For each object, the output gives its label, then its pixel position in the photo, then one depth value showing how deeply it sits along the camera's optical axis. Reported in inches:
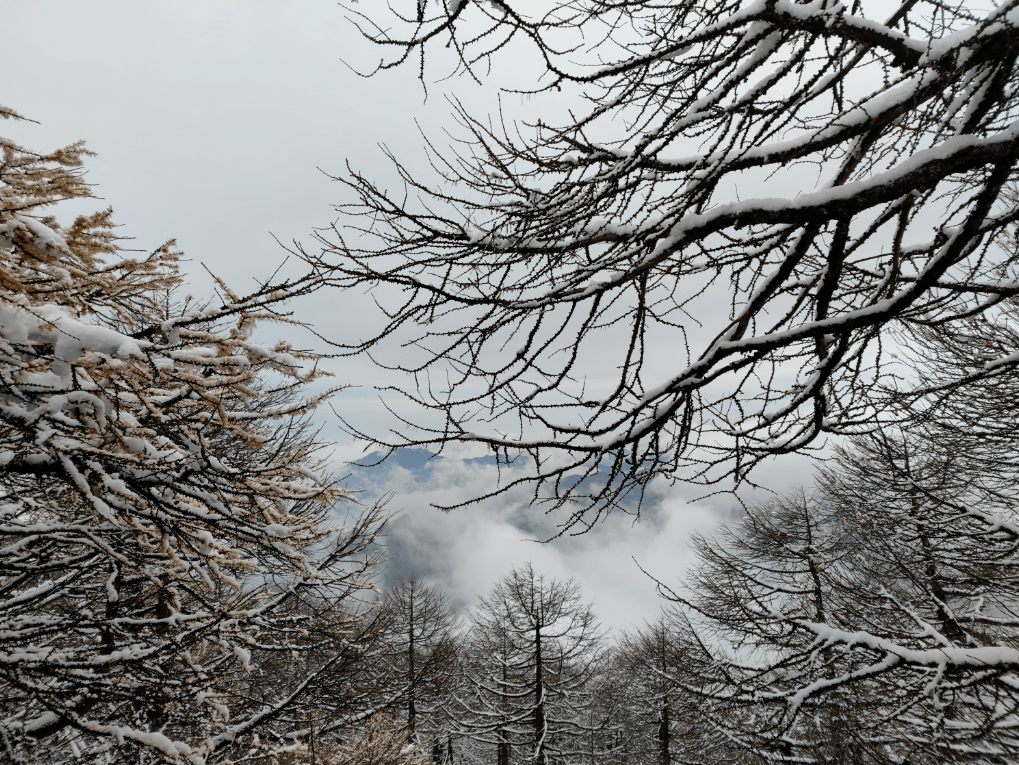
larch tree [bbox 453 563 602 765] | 462.0
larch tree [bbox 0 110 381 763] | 92.9
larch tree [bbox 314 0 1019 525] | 67.4
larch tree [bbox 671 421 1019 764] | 116.6
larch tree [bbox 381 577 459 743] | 503.2
